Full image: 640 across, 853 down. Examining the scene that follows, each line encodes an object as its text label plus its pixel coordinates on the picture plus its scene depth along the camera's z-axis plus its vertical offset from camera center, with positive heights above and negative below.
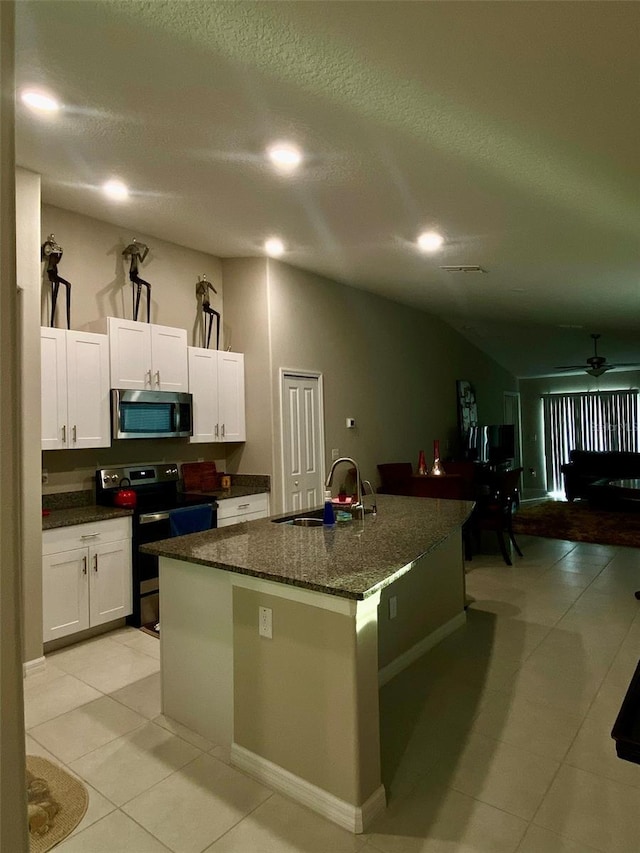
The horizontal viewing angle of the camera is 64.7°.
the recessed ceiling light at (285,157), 2.82 +1.62
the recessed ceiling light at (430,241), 4.18 +1.66
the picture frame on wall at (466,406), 8.43 +0.47
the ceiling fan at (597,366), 8.09 +1.08
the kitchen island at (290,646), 1.83 -0.85
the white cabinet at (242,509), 4.30 -0.62
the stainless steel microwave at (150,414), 3.77 +0.21
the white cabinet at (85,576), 3.22 -0.90
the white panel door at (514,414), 11.30 +0.43
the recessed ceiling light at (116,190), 3.31 +1.69
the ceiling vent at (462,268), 5.04 +1.67
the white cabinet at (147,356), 3.81 +0.68
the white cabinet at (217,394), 4.46 +0.42
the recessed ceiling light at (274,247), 4.36 +1.71
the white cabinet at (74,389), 3.37 +0.37
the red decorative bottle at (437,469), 5.75 -0.40
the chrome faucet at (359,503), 3.03 -0.41
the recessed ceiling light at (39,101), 2.33 +1.62
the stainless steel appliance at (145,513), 3.66 -0.53
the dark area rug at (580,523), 6.54 -1.36
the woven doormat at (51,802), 1.81 -1.40
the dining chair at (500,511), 5.32 -0.84
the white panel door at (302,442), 4.95 -0.05
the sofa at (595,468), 9.70 -0.73
